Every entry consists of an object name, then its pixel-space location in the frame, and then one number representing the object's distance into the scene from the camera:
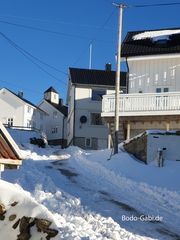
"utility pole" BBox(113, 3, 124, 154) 25.43
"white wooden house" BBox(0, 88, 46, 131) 60.75
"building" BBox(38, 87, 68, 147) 63.53
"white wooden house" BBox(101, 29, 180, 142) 28.44
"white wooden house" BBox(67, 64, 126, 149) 44.69
